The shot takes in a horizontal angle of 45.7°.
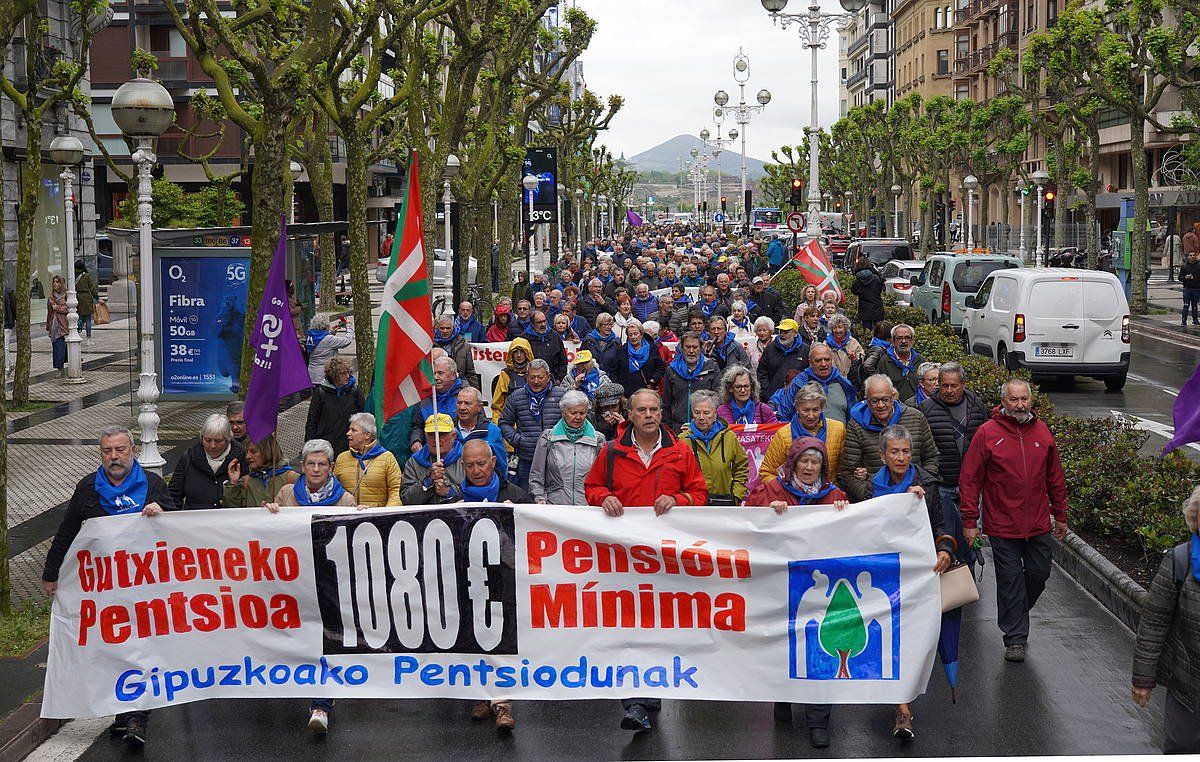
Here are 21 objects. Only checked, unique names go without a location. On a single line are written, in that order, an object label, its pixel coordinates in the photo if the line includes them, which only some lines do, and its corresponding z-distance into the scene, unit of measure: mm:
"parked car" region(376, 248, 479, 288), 45344
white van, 20250
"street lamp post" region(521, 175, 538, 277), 34812
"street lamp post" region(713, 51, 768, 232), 70875
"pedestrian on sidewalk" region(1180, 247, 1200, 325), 30312
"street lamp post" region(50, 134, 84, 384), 21938
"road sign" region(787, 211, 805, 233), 35747
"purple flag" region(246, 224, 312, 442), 8883
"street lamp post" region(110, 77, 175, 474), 12531
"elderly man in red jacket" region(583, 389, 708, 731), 7836
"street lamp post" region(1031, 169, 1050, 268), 47406
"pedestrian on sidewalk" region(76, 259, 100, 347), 29250
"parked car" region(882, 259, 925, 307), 33844
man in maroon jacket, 8422
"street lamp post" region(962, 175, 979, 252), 56688
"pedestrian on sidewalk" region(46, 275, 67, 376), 24266
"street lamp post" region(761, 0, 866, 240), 37353
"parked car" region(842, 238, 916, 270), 42125
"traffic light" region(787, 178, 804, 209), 39081
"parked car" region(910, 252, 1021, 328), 26375
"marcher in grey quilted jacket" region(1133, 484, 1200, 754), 5762
